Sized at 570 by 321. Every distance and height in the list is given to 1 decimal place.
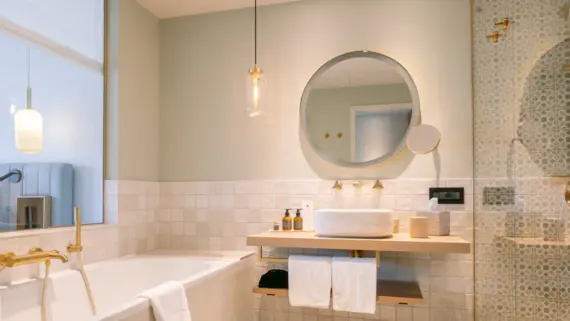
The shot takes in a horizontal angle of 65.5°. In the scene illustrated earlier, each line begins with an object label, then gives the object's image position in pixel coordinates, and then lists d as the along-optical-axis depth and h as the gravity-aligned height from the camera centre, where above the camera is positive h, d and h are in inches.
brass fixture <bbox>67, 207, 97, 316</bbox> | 89.9 -17.5
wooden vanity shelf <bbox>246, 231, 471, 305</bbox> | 89.6 -16.1
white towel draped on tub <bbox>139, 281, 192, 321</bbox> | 72.1 -22.8
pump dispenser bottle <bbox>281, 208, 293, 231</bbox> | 112.9 -14.1
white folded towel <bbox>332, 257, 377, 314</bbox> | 96.1 -25.6
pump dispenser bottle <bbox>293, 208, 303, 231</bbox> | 113.1 -14.1
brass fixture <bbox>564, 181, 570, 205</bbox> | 74.2 -3.9
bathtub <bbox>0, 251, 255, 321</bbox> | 78.8 -25.5
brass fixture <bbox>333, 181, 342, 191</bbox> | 114.6 -4.6
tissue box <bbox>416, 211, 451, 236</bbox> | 99.0 -12.1
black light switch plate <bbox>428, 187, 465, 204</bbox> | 107.4 -6.3
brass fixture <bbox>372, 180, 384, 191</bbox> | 111.7 -4.5
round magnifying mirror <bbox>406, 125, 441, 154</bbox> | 105.6 +7.0
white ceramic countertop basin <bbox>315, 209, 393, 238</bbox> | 94.6 -11.9
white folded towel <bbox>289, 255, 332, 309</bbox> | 99.7 -25.8
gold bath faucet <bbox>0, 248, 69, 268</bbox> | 77.9 -16.6
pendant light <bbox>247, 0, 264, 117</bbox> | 110.7 +18.9
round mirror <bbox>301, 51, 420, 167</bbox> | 111.4 +15.3
